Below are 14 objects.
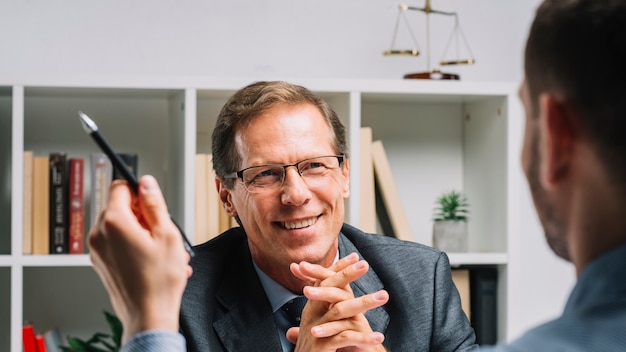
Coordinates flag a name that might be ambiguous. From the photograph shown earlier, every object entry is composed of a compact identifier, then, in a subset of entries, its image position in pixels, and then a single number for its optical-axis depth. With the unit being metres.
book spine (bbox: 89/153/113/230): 2.29
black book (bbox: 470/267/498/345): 2.53
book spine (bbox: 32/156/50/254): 2.27
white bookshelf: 2.35
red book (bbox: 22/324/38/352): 2.28
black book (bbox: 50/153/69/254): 2.29
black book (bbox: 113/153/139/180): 2.35
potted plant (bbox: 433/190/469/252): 2.57
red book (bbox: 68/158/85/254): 2.30
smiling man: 1.77
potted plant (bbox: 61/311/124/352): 2.35
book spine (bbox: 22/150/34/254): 2.26
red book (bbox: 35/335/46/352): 2.31
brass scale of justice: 2.56
